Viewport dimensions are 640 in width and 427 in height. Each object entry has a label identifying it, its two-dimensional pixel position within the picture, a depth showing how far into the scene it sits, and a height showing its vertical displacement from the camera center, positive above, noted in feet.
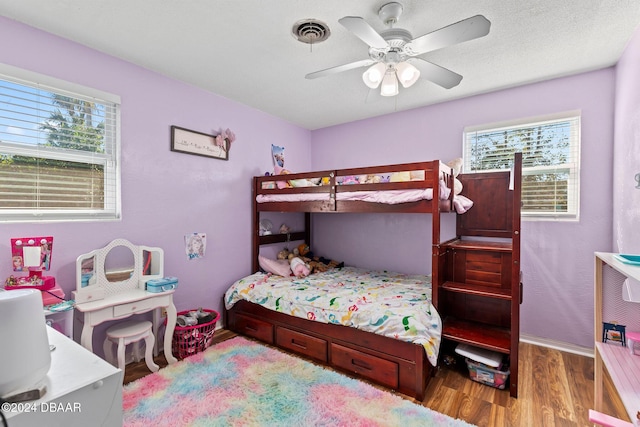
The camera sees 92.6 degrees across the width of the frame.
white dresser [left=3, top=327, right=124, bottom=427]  2.91 -1.94
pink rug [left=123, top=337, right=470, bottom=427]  5.99 -4.14
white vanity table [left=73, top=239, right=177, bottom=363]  6.90 -2.00
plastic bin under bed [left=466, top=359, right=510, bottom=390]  7.11 -3.93
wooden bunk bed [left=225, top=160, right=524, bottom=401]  7.15 -3.21
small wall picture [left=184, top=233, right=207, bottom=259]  9.61 -1.16
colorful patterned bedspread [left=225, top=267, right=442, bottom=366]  7.07 -2.50
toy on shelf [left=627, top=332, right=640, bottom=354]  5.05 -2.18
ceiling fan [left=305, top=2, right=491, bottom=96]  4.91 +2.96
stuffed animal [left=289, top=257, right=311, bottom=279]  11.10 -2.19
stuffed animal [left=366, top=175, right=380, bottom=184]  9.01 +0.90
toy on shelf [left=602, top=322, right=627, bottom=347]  5.44 -2.21
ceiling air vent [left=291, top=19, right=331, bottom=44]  6.40 +3.86
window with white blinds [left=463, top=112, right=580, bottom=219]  9.01 +1.61
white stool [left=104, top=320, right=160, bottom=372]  7.26 -3.16
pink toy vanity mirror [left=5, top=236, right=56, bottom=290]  6.20 -1.11
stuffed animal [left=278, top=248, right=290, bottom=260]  12.56 -1.90
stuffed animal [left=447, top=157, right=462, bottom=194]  9.06 +1.16
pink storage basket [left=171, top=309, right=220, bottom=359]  8.49 -3.70
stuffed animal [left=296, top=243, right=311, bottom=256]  13.39 -1.81
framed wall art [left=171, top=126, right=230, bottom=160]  9.28 +2.11
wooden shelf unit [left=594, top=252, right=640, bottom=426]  4.58 -1.95
